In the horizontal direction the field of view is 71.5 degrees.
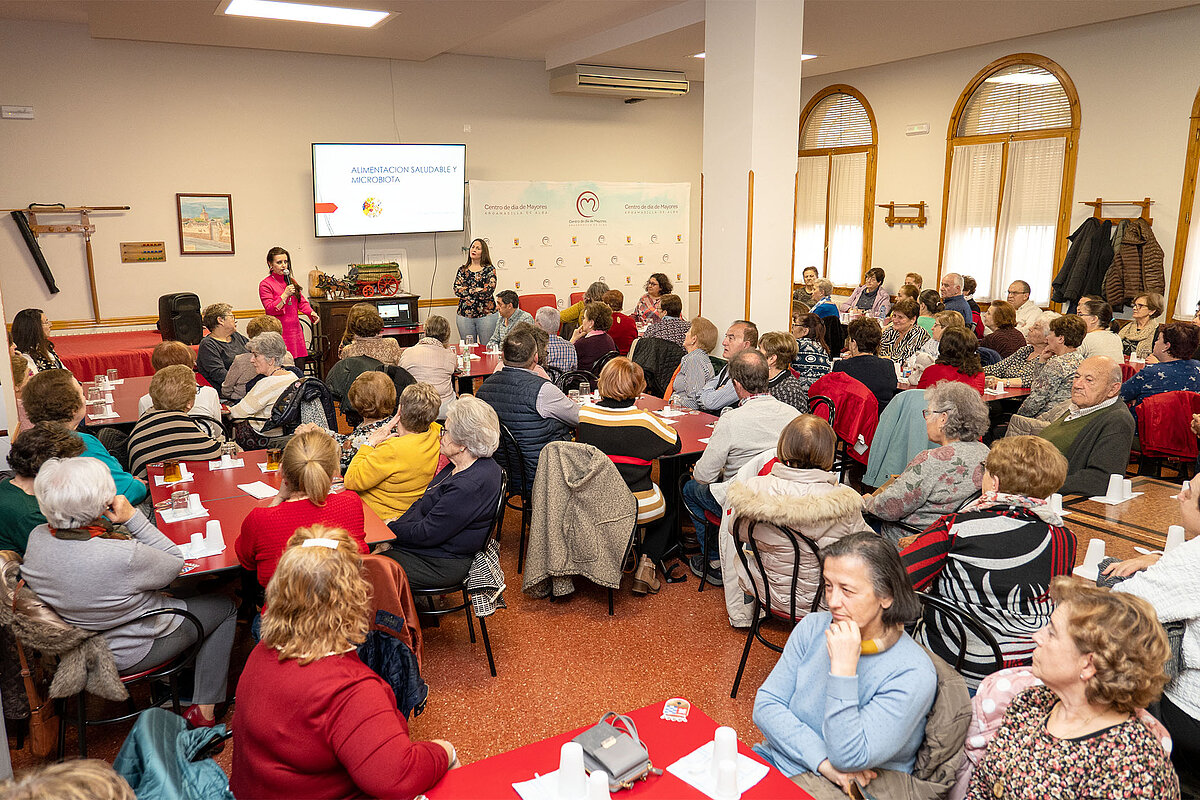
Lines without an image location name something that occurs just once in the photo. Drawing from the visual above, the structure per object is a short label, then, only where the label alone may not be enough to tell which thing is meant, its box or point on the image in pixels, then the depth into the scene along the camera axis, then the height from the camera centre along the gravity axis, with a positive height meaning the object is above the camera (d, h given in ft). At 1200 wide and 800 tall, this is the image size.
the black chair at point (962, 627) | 7.80 -3.59
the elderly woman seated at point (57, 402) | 12.69 -2.37
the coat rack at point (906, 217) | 34.86 +1.27
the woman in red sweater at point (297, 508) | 9.61 -3.06
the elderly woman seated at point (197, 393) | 15.92 -2.79
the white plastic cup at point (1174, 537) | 9.25 -3.17
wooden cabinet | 30.32 -2.73
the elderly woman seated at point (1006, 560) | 8.35 -3.13
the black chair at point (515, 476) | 14.99 -4.16
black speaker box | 26.84 -2.34
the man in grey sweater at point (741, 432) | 13.17 -2.89
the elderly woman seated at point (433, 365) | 19.29 -2.72
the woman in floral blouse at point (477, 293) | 29.94 -1.66
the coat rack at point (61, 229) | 26.71 +0.52
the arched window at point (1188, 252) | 26.27 -0.11
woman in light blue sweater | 6.36 -3.37
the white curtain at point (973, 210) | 32.40 +1.50
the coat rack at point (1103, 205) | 27.45 +1.42
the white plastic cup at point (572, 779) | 5.61 -3.53
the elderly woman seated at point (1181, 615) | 7.41 -3.24
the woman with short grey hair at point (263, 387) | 16.57 -2.78
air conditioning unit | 33.01 +6.58
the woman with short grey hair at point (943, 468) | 11.03 -2.89
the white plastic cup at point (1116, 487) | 11.55 -3.27
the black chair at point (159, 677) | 9.37 -4.88
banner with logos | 34.58 +0.57
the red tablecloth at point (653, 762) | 5.80 -3.72
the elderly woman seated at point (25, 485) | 10.00 -2.88
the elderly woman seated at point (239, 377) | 18.56 -2.90
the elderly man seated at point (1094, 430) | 12.76 -2.86
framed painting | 29.32 +0.74
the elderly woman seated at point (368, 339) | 19.33 -2.18
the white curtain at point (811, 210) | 39.58 +1.78
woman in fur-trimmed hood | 9.77 -3.03
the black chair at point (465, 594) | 11.18 -4.62
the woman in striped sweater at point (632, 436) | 13.80 -3.11
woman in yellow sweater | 12.21 -3.14
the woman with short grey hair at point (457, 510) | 11.12 -3.49
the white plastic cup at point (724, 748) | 5.86 -3.48
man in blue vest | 14.87 -2.86
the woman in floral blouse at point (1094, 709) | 5.57 -3.13
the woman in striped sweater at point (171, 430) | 13.39 -2.96
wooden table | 9.86 -3.42
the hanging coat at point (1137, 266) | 27.17 -0.56
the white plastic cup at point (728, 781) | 5.69 -3.60
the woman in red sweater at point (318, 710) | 5.81 -3.26
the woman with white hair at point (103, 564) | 8.76 -3.39
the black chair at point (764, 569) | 9.99 -3.95
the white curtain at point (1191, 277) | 26.63 -0.91
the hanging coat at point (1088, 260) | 28.43 -0.39
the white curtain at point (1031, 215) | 30.60 +1.21
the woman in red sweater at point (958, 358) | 16.47 -2.15
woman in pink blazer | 26.94 -1.73
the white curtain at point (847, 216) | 37.76 +1.44
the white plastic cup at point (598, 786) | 5.50 -3.51
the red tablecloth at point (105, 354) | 23.63 -3.11
